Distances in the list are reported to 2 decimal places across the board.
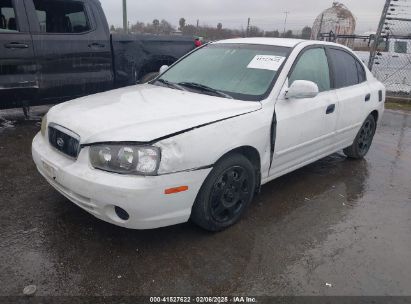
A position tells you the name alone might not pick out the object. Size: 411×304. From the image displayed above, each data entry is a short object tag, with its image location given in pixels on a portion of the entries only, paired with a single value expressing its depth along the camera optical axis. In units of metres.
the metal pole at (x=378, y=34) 9.16
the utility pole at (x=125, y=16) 9.88
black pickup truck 5.07
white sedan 2.59
